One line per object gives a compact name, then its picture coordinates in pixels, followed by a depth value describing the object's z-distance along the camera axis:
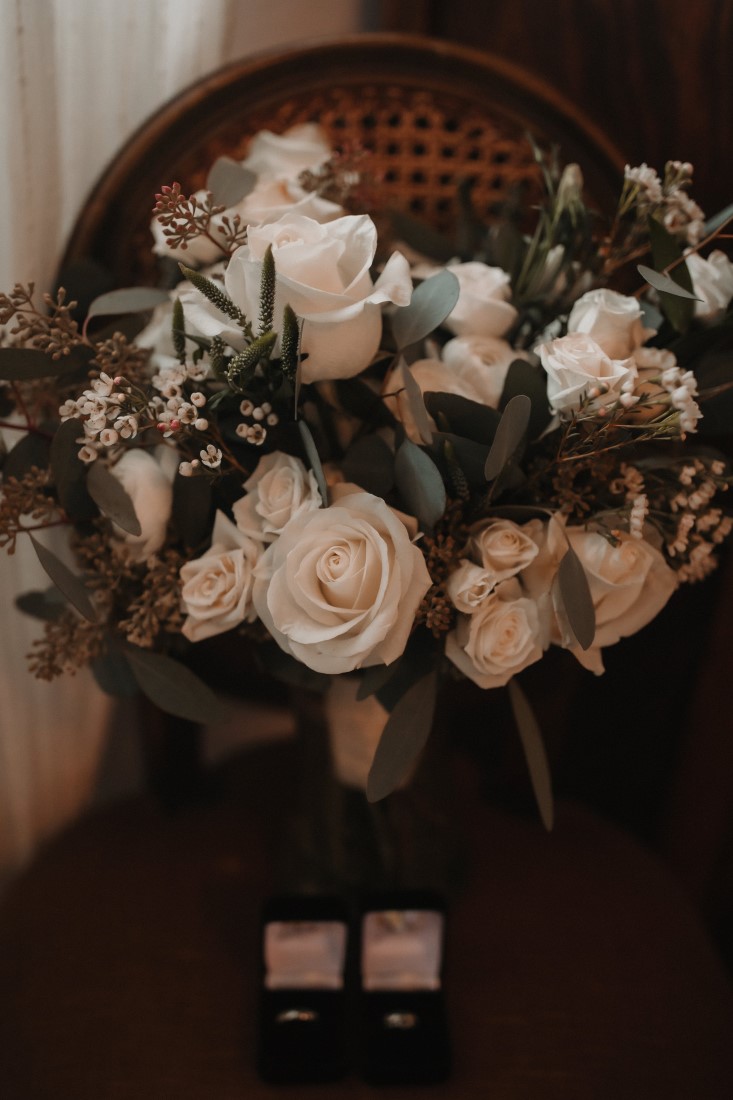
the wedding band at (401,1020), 0.72
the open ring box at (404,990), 0.70
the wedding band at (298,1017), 0.72
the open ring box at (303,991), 0.70
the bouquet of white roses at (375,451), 0.49
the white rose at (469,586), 0.50
